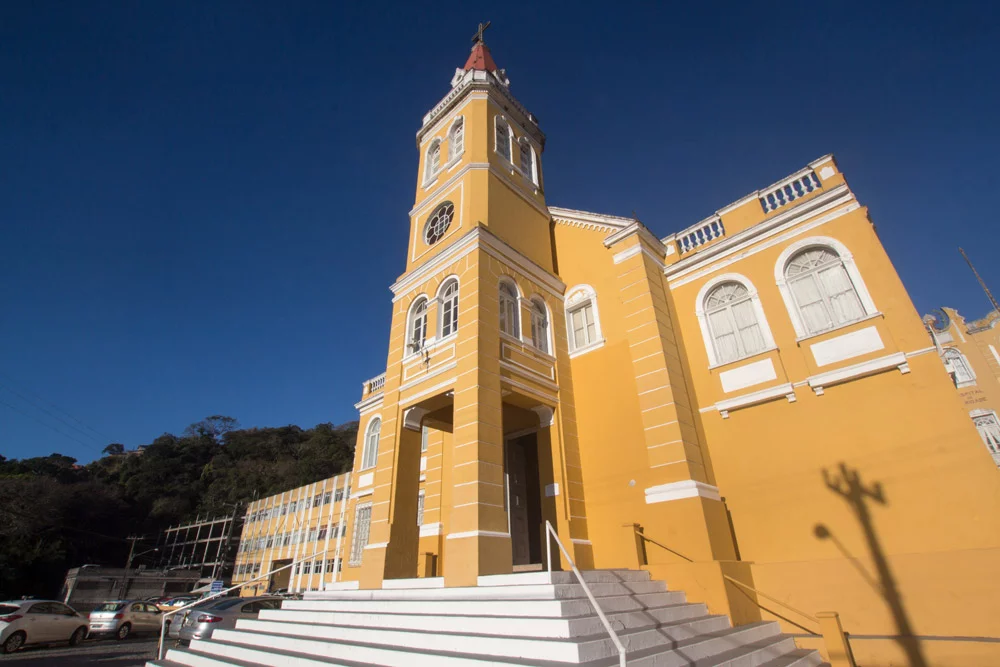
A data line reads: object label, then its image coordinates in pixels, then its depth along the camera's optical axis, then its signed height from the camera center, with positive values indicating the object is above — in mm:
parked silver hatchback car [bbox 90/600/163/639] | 15133 -853
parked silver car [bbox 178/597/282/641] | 9917 -593
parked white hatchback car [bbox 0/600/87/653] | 12023 -761
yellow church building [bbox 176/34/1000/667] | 7293 +2798
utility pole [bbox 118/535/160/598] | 31656 +3268
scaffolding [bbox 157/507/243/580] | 47344 +4292
